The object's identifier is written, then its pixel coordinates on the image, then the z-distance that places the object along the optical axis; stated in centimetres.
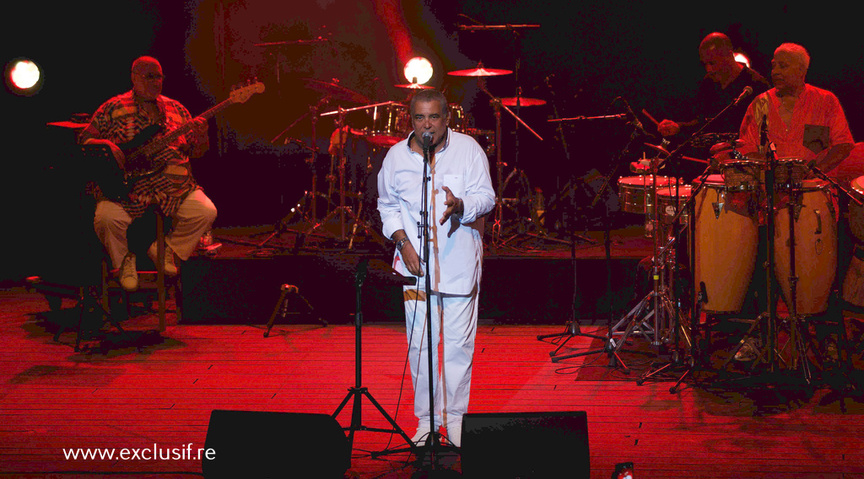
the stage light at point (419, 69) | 1881
